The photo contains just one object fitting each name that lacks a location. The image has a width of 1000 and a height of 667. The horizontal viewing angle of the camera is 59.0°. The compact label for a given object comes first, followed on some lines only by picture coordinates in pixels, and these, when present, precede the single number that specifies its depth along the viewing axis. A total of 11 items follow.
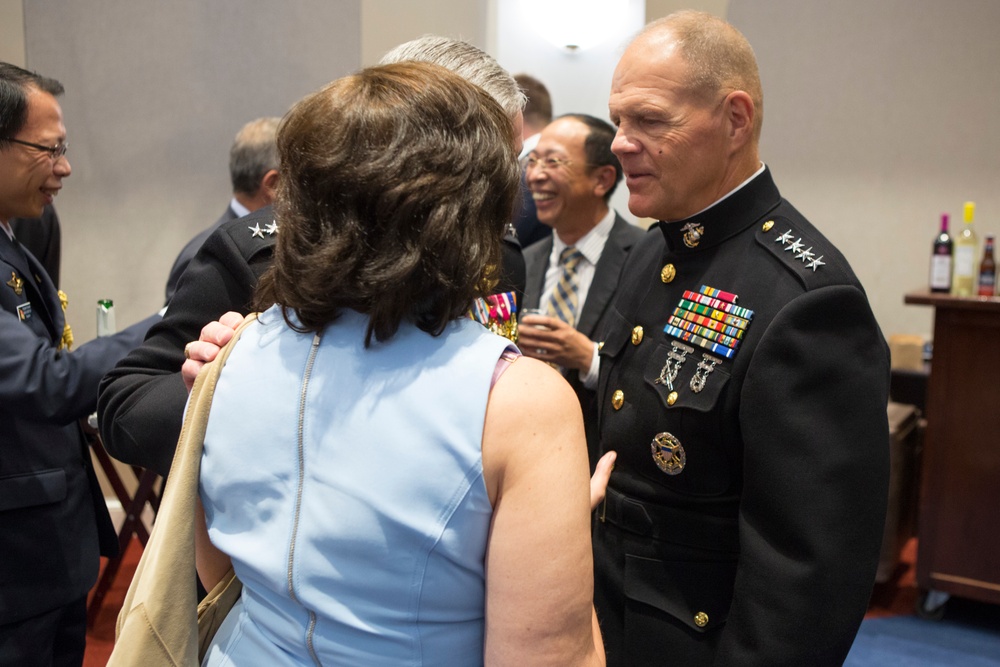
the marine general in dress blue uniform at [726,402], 1.33
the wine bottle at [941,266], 3.53
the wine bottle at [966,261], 3.58
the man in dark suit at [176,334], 1.21
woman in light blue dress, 0.89
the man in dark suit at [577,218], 3.01
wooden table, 3.25
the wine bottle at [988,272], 3.63
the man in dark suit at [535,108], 4.11
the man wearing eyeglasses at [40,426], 1.77
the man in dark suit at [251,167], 3.02
